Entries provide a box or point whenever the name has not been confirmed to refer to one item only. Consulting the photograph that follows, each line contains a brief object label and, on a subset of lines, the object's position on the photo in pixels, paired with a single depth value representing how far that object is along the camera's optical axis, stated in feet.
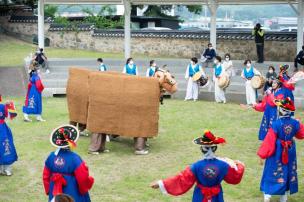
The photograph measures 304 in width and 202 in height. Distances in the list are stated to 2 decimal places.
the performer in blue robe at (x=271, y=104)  38.75
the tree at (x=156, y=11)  143.02
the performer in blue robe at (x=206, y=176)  23.57
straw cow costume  40.37
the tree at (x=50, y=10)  147.24
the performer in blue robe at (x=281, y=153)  29.81
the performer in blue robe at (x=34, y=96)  51.29
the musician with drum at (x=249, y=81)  60.20
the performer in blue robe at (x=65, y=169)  24.91
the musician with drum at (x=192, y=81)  64.69
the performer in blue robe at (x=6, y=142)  35.42
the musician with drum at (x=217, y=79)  63.67
